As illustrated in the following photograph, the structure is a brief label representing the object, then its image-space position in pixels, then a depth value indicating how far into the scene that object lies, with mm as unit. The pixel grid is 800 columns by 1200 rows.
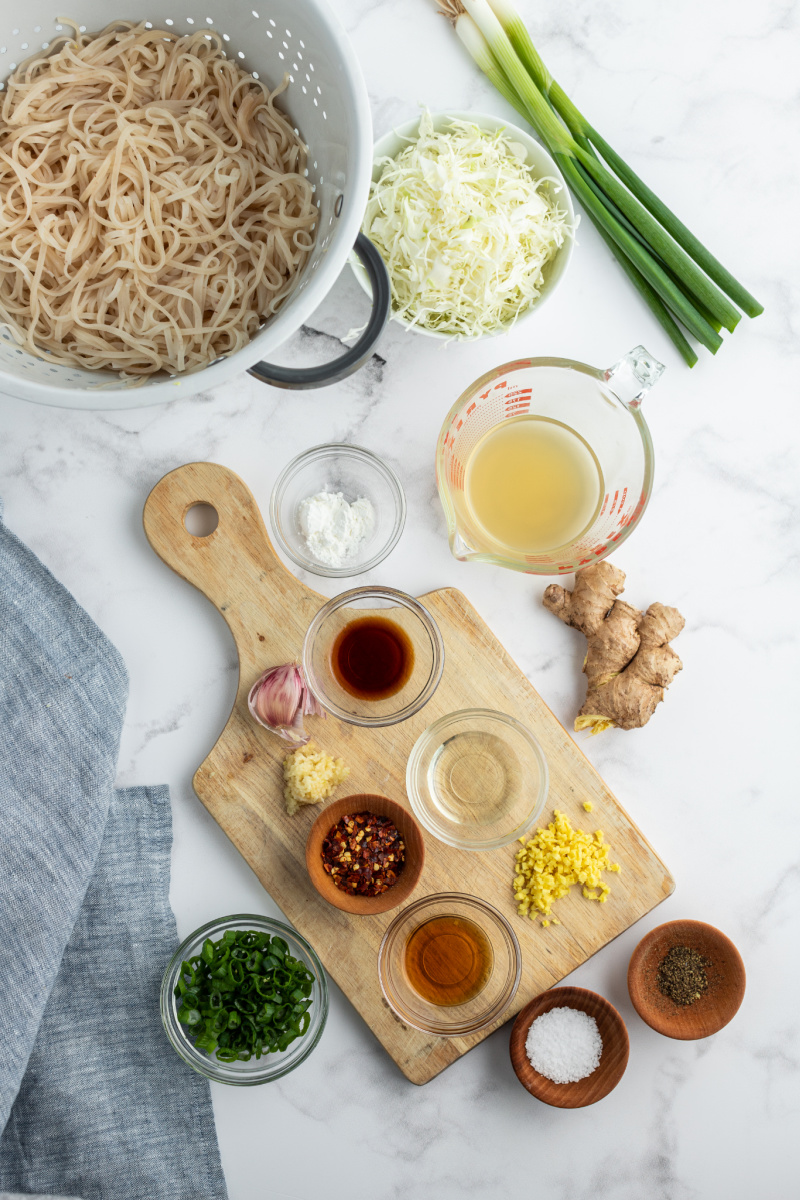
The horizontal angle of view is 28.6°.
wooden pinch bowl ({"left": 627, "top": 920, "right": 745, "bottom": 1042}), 903
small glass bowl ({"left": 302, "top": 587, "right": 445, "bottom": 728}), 896
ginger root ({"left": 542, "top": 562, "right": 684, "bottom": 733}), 901
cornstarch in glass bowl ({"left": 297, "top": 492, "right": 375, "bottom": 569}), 907
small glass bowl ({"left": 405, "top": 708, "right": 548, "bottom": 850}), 902
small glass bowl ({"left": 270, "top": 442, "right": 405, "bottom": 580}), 911
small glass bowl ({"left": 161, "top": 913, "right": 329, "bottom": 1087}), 887
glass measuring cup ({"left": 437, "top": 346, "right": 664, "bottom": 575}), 879
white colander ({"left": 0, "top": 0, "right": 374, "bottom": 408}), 764
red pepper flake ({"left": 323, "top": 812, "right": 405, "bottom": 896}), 885
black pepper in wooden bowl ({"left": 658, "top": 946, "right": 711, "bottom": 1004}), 908
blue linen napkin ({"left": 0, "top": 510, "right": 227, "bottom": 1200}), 884
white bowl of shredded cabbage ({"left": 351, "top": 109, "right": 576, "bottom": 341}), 856
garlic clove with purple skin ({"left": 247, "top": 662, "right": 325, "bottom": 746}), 895
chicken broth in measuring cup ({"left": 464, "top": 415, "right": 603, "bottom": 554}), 901
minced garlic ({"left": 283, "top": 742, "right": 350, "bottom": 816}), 893
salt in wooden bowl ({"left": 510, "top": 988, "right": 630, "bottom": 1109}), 893
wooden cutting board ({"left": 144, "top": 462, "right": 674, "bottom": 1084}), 902
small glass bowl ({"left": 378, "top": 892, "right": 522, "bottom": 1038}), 892
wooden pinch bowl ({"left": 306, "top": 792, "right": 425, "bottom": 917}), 882
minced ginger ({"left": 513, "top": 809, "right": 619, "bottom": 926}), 902
